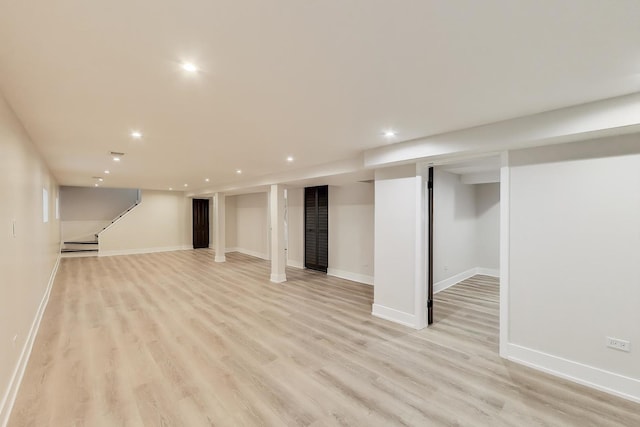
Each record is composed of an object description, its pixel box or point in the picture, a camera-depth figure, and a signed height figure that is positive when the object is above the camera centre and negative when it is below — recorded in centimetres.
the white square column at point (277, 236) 611 -54
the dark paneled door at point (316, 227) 689 -41
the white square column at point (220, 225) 862 -41
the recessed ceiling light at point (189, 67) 168 +92
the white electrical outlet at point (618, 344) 227 -114
